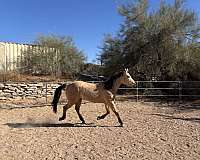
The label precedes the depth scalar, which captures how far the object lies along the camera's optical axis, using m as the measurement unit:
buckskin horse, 4.53
